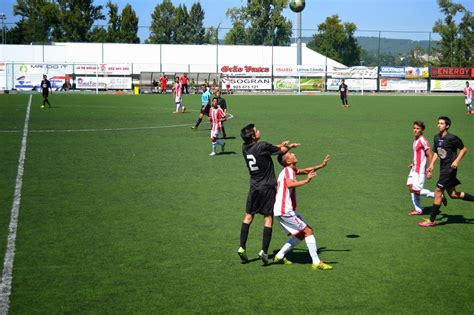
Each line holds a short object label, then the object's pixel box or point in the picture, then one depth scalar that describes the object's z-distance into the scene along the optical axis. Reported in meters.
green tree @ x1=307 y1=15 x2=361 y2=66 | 99.94
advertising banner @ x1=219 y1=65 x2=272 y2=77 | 69.75
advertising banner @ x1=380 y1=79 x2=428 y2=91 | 69.94
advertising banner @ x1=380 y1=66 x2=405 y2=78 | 70.37
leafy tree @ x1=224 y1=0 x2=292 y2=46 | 113.62
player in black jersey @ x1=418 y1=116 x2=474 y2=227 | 12.36
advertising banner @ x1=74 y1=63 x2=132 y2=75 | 67.12
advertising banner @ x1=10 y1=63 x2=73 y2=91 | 63.25
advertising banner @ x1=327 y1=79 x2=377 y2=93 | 69.06
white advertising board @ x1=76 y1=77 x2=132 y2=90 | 65.50
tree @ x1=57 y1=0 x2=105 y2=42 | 103.88
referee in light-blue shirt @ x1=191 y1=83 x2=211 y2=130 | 27.77
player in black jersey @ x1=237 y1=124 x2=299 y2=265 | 9.84
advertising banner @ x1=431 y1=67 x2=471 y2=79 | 71.62
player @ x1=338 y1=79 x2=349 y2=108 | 45.41
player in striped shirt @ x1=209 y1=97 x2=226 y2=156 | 21.55
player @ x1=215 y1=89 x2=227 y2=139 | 23.69
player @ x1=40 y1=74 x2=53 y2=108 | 40.47
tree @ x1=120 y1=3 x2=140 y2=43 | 103.31
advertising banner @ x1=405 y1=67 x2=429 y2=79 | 70.62
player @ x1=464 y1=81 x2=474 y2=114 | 40.84
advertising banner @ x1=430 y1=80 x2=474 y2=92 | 71.19
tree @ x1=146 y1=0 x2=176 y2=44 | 122.00
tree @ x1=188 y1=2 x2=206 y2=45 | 125.75
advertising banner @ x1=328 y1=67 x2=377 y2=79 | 69.44
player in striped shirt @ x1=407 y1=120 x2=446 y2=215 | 13.13
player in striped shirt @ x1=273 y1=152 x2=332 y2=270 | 9.59
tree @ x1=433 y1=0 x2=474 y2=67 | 86.88
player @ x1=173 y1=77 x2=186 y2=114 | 37.44
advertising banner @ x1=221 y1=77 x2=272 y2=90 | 68.00
